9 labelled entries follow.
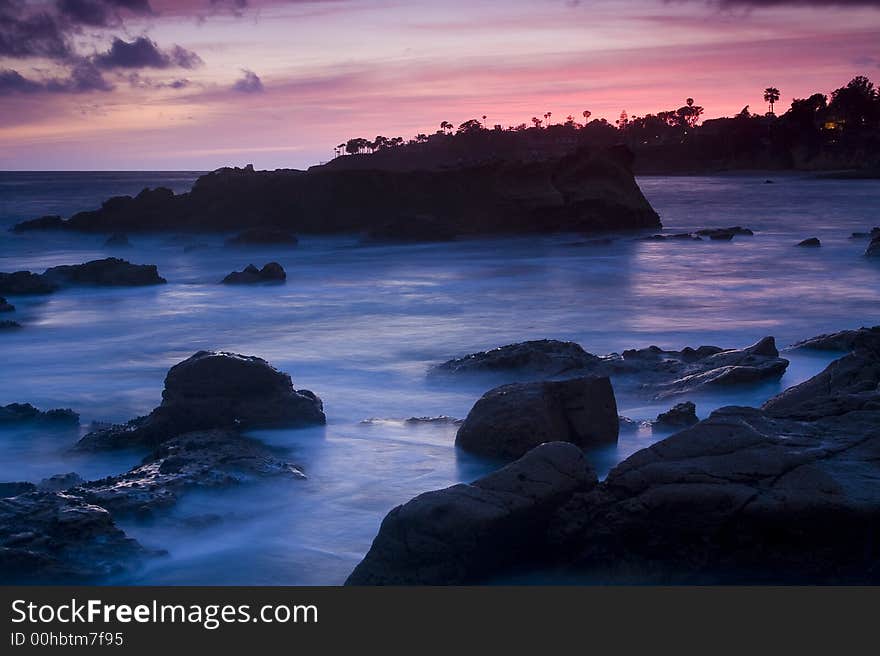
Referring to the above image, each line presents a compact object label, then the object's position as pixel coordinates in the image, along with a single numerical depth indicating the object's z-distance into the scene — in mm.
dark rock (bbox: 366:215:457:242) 31812
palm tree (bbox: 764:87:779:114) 152000
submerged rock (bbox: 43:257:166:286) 20609
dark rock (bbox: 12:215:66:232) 37750
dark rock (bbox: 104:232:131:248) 31797
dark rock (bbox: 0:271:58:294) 19320
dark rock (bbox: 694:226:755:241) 31453
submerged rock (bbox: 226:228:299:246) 31172
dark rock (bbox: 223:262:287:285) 21750
